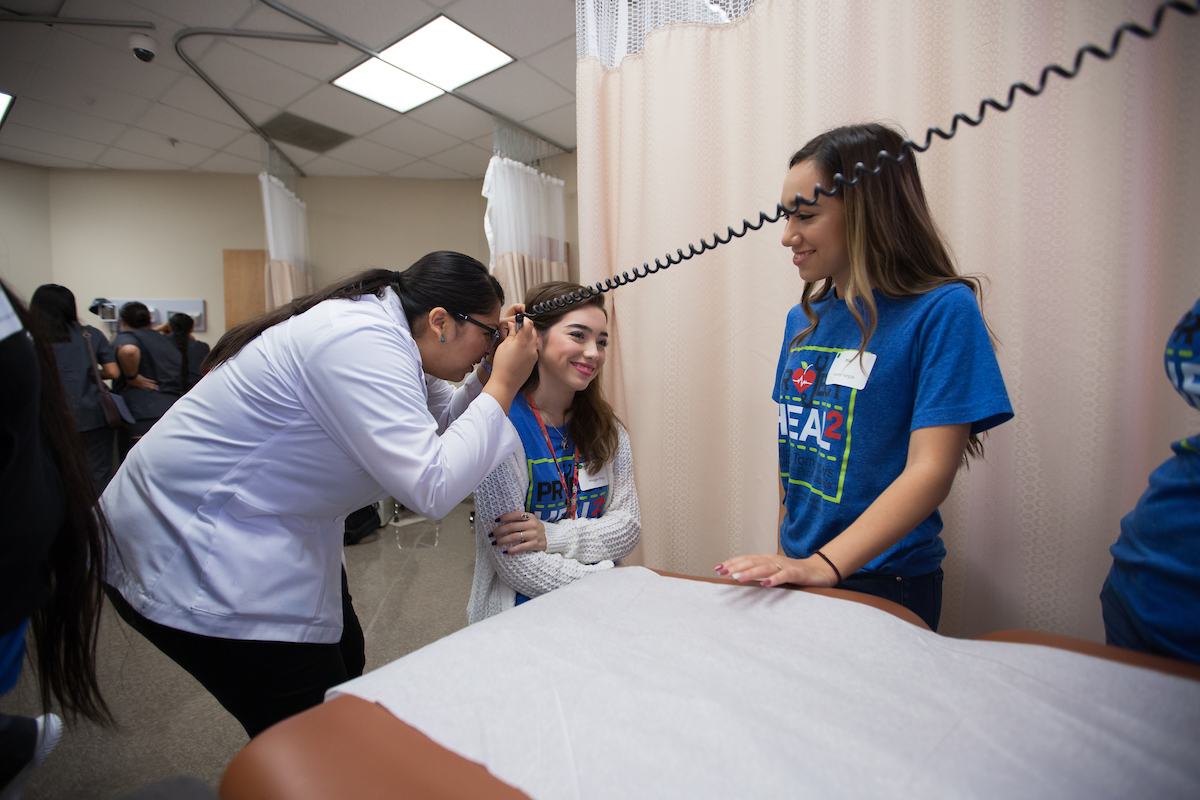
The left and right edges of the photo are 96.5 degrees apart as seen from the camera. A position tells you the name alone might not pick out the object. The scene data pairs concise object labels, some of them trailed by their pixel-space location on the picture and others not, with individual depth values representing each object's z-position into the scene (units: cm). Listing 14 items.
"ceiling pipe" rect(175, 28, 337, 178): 259
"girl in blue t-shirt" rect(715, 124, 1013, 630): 73
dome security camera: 261
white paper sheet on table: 40
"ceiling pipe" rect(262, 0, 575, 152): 240
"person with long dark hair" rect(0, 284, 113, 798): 51
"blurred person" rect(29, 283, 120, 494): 245
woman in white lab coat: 85
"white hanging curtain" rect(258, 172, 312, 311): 400
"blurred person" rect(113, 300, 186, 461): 308
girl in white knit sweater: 105
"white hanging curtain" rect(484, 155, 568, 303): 332
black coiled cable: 44
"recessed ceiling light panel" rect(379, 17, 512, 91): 264
